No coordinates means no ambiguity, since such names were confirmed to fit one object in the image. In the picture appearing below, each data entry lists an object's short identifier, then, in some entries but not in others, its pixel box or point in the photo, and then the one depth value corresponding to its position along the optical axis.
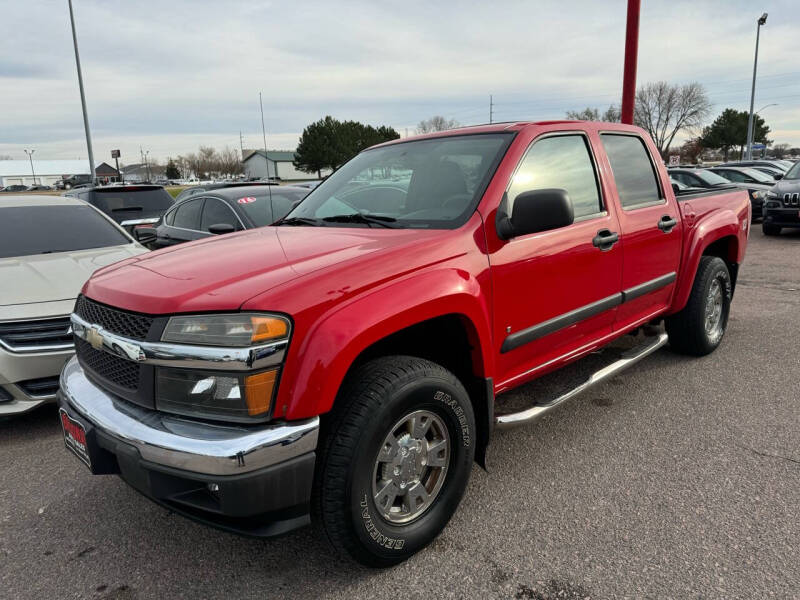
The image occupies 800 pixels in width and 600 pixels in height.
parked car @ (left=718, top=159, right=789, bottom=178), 19.27
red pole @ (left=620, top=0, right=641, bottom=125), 8.20
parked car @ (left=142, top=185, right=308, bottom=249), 6.14
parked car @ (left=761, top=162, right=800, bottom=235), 11.89
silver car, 3.53
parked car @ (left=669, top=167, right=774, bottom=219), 14.08
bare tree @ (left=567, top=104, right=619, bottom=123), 60.19
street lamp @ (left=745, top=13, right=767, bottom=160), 29.64
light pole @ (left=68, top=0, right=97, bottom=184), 18.34
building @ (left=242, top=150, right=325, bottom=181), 93.09
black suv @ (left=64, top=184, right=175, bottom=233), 8.77
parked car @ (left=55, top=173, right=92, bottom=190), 75.85
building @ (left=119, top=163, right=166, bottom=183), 121.79
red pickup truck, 1.95
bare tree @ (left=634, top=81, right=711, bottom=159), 59.34
